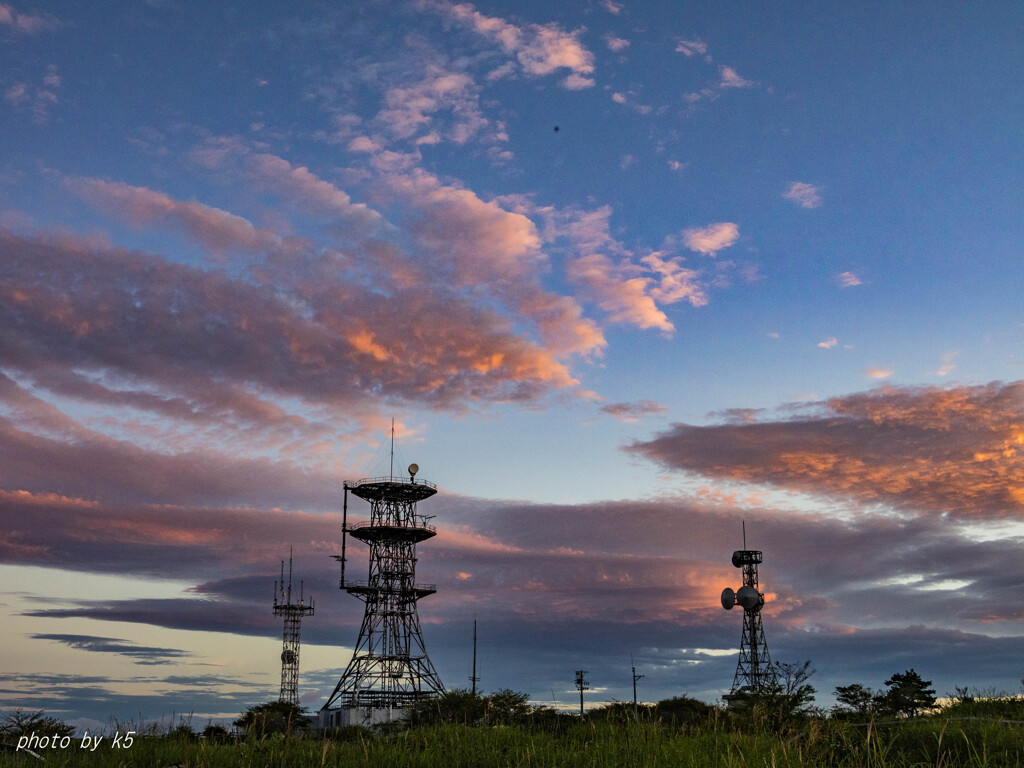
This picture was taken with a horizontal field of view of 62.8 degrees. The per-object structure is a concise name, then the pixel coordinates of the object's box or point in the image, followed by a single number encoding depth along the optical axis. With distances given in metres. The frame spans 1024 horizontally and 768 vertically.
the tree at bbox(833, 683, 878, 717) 56.02
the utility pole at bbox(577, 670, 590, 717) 94.99
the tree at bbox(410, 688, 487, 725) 35.00
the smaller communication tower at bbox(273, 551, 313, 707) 117.25
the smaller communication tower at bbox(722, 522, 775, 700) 94.31
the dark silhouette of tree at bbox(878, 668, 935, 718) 52.78
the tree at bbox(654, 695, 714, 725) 54.03
